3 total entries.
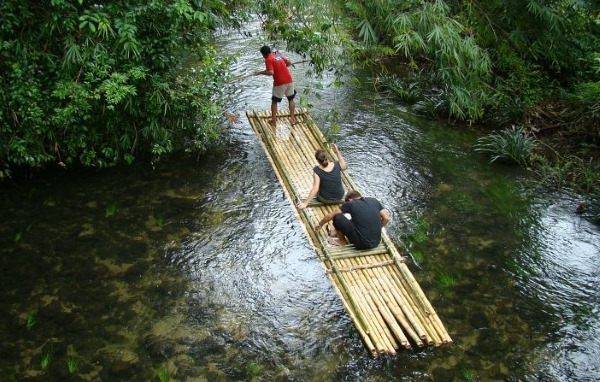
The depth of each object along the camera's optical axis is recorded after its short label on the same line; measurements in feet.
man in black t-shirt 18.13
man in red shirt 24.93
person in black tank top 20.38
